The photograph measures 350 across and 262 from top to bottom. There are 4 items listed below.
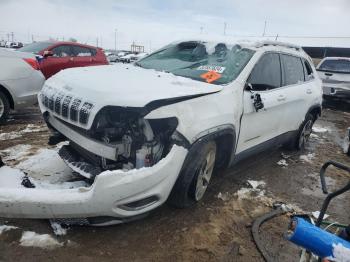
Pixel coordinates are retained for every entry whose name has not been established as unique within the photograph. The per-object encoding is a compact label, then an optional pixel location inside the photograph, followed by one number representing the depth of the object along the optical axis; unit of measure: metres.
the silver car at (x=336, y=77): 10.77
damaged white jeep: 2.67
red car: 9.66
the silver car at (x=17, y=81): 6.07
